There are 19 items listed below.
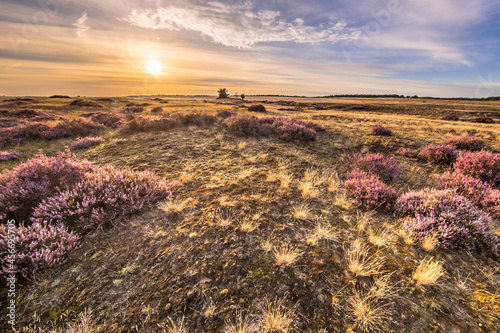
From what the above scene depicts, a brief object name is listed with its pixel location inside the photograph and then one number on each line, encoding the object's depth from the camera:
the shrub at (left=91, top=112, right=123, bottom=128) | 16.85
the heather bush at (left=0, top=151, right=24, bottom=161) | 7.96
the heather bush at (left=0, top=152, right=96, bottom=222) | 3.85
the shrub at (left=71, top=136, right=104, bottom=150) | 9.49
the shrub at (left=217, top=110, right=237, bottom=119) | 16.69
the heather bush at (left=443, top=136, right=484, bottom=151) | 8.13
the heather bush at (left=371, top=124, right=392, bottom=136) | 11.02
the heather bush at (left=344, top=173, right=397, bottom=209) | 4.38
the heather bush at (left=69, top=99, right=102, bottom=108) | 34.84
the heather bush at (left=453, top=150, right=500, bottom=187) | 5.48
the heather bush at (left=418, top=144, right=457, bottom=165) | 6.95
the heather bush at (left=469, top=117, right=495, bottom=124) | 22.65
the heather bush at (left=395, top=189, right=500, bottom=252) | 3.24
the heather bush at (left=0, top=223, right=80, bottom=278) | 2.75
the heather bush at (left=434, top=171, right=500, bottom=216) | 4.30
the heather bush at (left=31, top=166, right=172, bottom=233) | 3.69
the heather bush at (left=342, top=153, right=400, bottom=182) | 5.97
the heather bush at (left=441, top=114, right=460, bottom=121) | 23.67
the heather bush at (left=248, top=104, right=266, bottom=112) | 26.91
